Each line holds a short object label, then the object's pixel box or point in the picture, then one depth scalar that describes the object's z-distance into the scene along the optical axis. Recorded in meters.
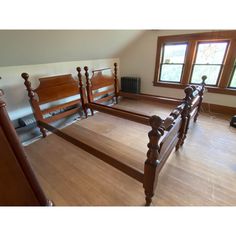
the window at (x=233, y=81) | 3.18
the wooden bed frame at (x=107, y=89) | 2.91
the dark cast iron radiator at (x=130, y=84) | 4.43
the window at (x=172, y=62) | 3.69
